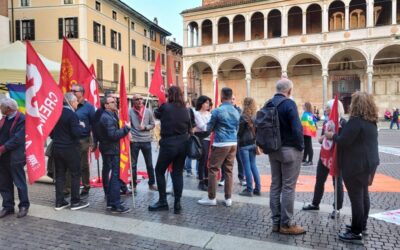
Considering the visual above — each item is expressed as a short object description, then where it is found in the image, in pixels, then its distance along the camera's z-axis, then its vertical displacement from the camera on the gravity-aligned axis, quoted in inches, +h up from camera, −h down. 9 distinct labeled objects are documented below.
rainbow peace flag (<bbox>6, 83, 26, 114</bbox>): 386.4 +27.3
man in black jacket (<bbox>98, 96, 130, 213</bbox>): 216.4 -17.8
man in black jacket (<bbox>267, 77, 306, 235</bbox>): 176.1 -17.6
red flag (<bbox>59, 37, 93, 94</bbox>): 272.1 +35.3
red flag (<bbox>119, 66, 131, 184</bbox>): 224.8 -15.0
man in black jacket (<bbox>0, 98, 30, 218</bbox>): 208.1 -21.8
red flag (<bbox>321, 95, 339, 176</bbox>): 192.5 -17.3
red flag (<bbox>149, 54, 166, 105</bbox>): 271.4 +23.1
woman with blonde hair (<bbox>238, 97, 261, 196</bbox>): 256.5 -20.0
